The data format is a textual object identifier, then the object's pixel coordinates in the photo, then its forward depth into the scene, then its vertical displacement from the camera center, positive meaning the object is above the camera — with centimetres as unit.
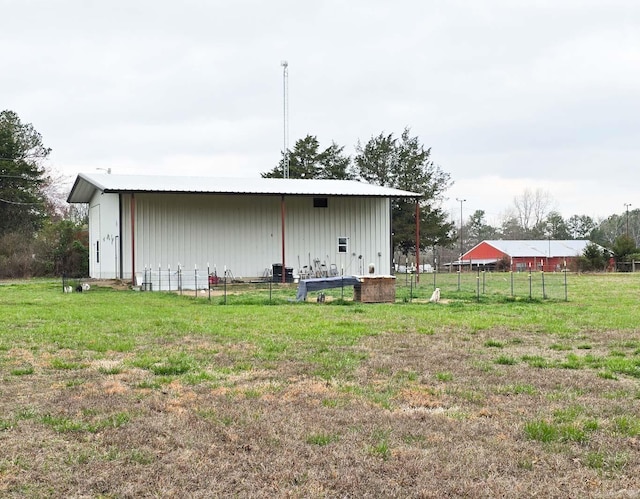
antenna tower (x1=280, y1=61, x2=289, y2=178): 3612 +945
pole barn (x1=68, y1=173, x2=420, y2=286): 2569 +184
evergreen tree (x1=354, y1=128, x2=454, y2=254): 4641 +688
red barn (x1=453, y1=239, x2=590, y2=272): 6244 +138
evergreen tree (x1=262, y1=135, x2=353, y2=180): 4991 +804
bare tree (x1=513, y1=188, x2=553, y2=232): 8479 +613
